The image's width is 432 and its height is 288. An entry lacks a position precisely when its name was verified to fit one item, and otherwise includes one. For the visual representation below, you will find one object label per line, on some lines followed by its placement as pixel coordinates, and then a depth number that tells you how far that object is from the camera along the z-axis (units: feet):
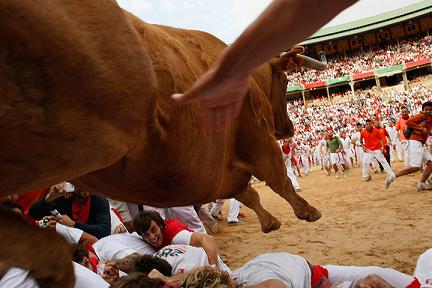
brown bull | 4.32
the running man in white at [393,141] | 57.52
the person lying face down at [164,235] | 14.51
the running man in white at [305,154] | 68.44
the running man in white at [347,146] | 61.00
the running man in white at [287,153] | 44.58
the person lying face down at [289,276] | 10.04
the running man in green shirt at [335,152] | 51.62
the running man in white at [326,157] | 58.06
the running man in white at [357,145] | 57.94
